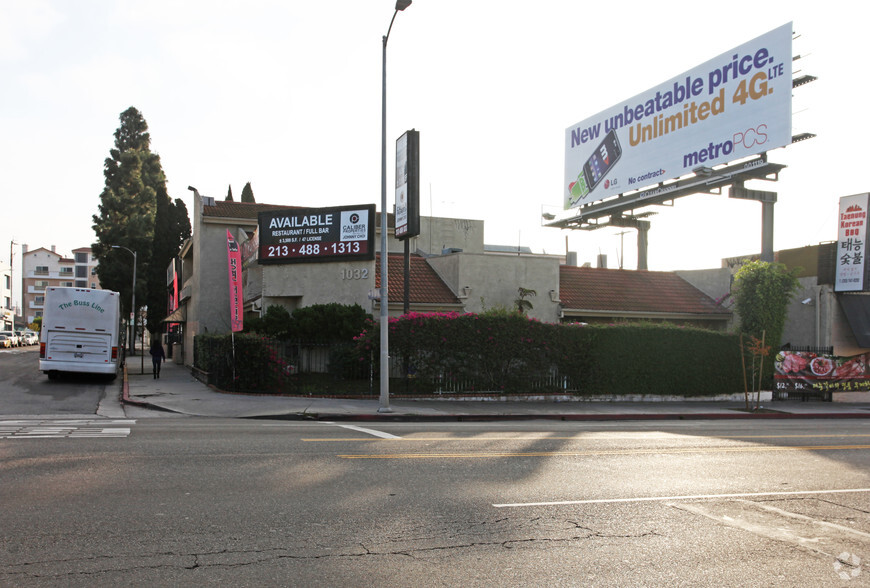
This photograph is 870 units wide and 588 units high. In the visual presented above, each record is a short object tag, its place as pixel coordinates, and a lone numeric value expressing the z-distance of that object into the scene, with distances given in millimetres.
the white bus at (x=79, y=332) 24734
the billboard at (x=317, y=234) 27312
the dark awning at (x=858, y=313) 27528
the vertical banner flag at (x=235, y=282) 22586
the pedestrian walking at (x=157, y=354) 28109
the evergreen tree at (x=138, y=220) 55250
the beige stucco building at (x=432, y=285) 27781
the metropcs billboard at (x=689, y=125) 27797
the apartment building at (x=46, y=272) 136750
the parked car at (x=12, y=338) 69012
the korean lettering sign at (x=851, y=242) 26828
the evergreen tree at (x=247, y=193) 56062
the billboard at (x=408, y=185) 20703
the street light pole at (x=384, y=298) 18047
